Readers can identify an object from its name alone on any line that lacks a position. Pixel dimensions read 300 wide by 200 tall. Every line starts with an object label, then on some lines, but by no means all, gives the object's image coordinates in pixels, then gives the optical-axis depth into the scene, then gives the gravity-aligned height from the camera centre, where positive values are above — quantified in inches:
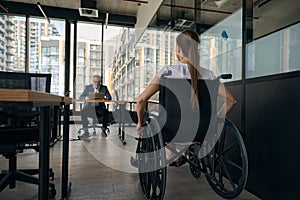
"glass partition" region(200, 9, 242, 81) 94.0 +23.8
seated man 192.1 -9.0
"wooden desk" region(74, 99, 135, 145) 171.9 -16.1
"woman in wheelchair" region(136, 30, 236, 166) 64.2 +7.0
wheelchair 62.5 -11.9
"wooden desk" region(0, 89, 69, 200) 41.4 -9.0
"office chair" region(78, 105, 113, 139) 199.8 -22.2
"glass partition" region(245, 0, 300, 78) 67.6 +18.3
